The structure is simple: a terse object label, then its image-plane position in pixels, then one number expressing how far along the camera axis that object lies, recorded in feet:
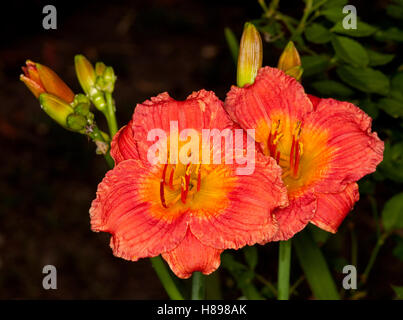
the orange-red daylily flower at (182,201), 2.68
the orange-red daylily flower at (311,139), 2.81
